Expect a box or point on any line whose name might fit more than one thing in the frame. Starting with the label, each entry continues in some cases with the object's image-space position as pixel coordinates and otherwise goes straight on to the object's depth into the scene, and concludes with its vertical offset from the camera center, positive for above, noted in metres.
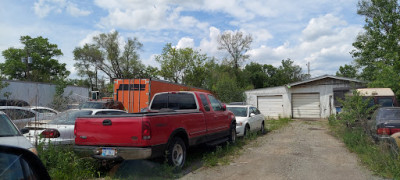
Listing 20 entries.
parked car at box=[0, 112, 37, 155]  5.14 -0.68
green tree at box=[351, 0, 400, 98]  23.48 +5.60
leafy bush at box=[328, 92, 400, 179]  6.37 -1.26
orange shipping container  16.02 +0.44
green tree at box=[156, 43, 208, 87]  43.44 +4.96
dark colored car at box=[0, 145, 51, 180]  2.05 -0.48
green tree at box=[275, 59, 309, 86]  61.23 +5.86
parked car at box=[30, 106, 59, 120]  8.18 -0.46
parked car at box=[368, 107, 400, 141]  7.77 -0.65
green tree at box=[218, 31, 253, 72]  50.09 +8.94
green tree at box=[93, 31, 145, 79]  48.16 +6.82
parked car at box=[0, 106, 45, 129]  8.27 -0.47
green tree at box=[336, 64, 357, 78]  52.80 +5.39
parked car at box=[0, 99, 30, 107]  8.56 -0.12
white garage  22.78 +0.11
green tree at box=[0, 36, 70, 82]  49.53 +6.65
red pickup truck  5.79 -0.76
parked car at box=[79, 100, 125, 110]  13.76 -0.28
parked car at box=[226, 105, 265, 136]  11.81 -0.85
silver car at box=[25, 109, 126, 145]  7.16 -0.78
